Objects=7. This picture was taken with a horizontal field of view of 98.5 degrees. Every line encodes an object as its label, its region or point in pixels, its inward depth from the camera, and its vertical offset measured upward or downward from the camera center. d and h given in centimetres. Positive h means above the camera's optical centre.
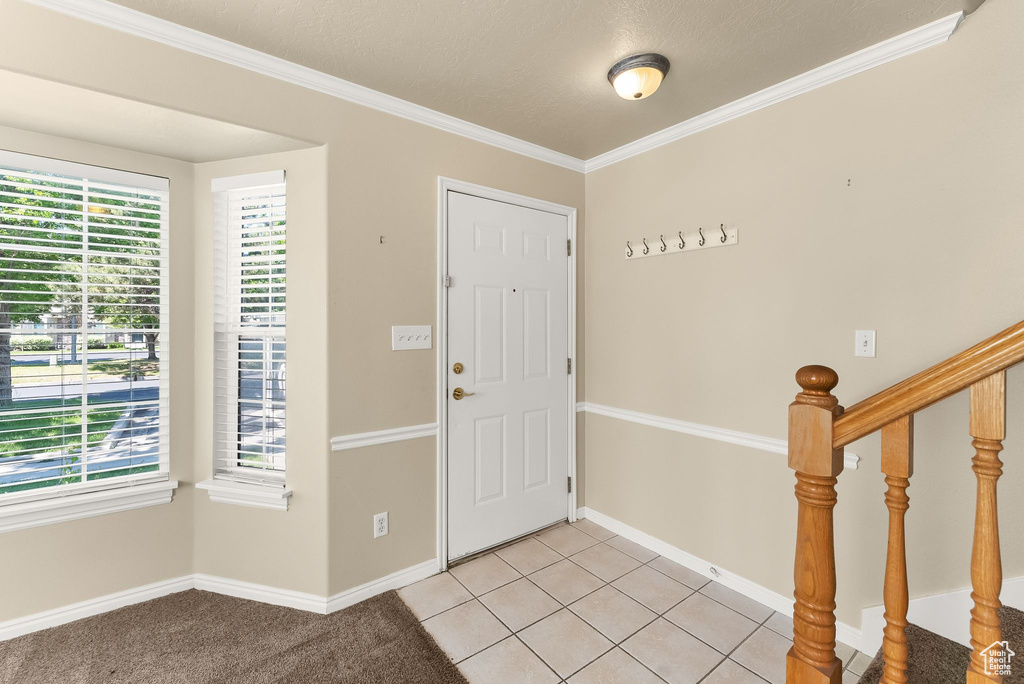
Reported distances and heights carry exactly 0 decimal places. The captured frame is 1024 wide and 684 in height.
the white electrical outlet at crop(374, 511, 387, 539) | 231 -96
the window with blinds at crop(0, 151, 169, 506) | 198 +7
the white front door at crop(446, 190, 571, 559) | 260 -19
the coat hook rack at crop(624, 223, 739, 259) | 236 +57
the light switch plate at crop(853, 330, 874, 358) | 189 -1
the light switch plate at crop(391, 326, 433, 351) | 236 +2
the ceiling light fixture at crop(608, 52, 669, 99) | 192 +118
